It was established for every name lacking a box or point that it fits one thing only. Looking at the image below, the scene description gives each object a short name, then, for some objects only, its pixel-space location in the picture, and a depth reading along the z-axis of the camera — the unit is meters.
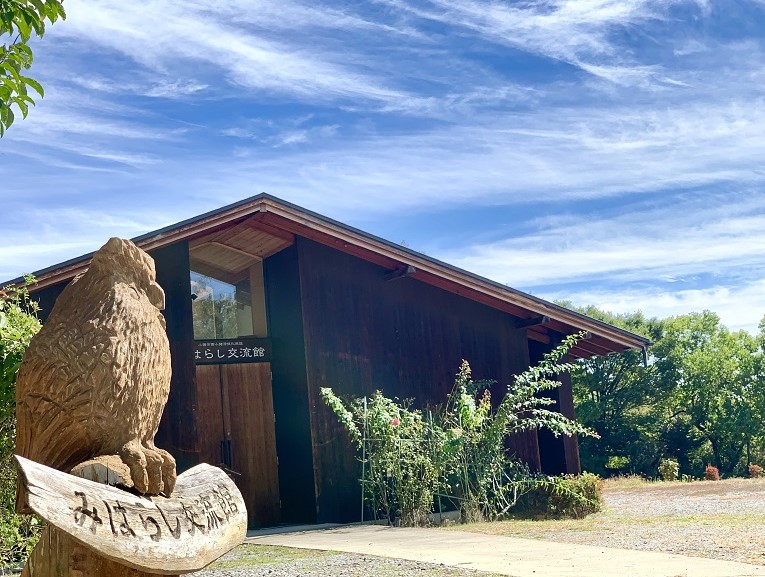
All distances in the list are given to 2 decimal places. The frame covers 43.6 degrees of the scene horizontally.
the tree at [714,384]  35.03
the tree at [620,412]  33.78
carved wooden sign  3.63
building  13.91
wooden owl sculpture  4.23
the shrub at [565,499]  13.90
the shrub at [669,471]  27.52
